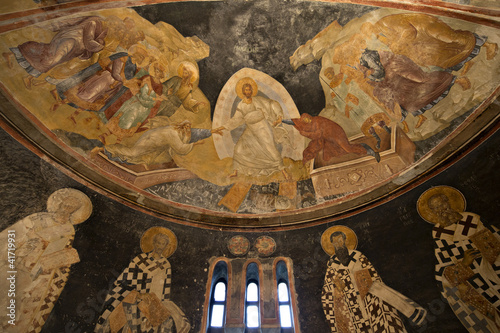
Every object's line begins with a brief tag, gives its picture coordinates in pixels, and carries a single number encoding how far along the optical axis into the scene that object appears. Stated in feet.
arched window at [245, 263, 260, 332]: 25.77
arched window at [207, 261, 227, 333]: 25.61
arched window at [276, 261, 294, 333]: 25.70
